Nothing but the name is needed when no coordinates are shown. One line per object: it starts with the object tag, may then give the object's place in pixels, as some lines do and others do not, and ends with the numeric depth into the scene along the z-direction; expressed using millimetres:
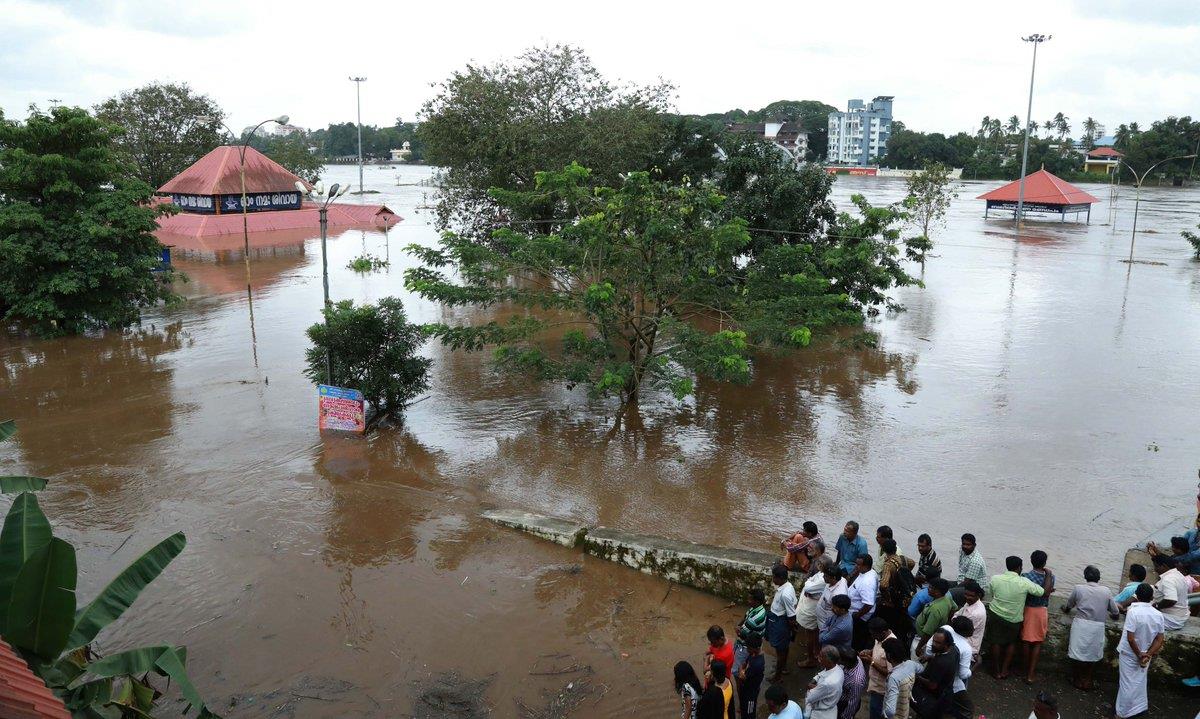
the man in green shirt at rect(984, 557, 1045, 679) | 7328
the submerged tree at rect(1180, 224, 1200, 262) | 37947
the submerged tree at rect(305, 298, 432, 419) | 14805
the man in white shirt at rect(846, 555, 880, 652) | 7457
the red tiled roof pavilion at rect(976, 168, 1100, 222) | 54312
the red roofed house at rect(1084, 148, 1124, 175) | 109812
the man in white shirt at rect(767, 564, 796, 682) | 7422
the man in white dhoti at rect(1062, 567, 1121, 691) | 7234
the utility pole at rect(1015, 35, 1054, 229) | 45312
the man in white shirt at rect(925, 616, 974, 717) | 6438
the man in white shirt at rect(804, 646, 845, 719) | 6105
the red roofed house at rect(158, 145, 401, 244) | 47062
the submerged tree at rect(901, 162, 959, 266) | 39125
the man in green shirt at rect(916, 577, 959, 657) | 6914
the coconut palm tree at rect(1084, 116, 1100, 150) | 133875
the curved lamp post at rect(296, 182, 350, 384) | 15055
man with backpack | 7645
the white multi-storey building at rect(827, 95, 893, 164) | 149500
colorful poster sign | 14703
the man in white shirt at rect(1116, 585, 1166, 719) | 6742
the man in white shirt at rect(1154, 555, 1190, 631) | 7234
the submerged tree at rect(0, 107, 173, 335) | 20891
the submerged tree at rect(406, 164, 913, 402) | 14578
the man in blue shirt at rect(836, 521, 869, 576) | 8242
